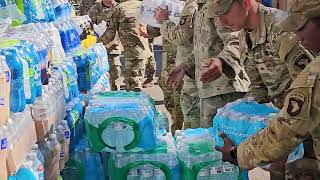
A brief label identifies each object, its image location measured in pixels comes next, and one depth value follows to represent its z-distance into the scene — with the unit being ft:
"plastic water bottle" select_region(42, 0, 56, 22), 13.11
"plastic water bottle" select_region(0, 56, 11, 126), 8.50
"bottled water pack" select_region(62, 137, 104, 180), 12.48
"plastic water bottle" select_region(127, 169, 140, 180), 11.96
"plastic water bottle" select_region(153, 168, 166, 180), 11.96
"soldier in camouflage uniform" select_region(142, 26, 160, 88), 24.70
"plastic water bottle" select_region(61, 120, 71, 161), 11.88
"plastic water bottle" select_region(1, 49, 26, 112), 9.22
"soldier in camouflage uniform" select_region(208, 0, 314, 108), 11.19
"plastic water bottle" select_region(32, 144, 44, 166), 10.14
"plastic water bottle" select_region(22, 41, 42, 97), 10.10
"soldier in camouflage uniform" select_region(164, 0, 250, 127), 12.92
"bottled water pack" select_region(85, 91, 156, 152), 11.78
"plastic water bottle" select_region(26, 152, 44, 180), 9.60
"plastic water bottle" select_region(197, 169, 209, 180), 11.85
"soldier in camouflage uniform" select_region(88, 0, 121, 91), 27.76
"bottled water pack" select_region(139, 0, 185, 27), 16.83
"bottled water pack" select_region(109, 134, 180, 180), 11.96
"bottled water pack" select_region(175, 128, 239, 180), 11.87
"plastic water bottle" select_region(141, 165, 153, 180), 11.95
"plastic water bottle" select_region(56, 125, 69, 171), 11.52
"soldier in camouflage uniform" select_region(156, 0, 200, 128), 15.84
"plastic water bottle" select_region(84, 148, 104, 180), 12.48
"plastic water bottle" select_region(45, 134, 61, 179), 10.96
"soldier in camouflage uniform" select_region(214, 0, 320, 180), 7.44
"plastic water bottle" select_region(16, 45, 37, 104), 9.66
